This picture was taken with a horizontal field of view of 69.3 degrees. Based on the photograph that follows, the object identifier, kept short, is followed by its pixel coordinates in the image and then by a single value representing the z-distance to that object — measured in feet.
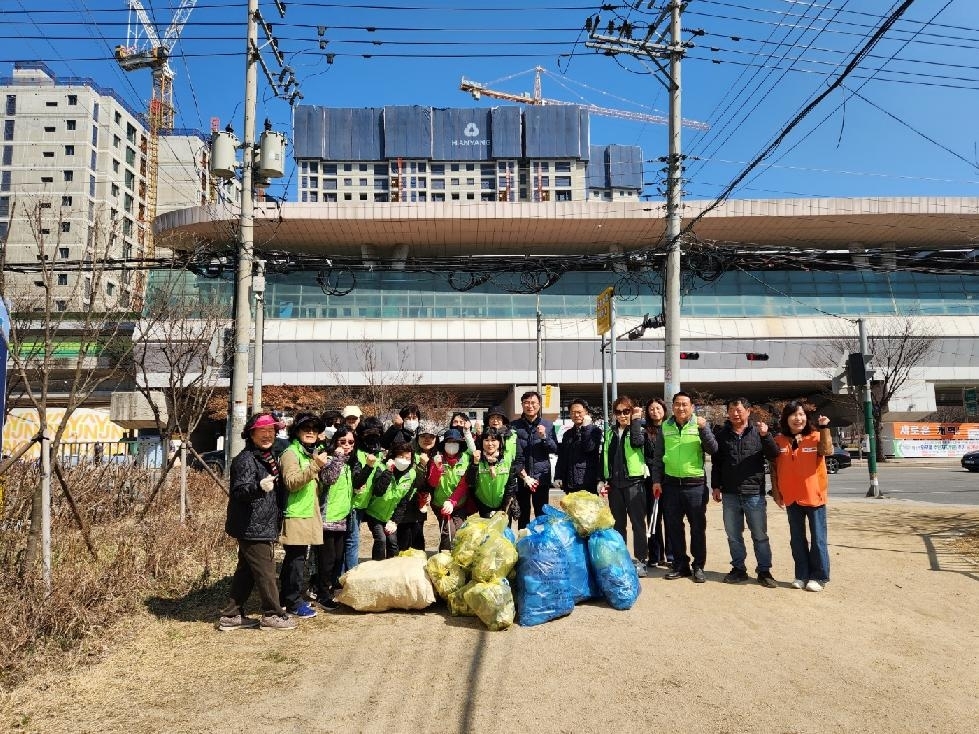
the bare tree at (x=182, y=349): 41.93
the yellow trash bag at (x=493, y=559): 18.20
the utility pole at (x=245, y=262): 39.02
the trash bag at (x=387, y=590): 19.15
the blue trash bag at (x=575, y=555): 19.01
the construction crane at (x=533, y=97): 427.66
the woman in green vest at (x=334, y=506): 20.16
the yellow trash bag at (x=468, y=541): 19.13
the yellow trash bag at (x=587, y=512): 19.70
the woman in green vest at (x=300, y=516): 18.63
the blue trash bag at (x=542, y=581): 17.90
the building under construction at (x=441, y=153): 359.46
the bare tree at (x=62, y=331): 20.84
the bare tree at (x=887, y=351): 125.08
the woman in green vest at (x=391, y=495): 21.52
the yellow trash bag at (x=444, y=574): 19.24
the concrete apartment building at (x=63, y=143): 225.76
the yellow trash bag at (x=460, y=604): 18.60
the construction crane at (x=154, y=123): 261.44
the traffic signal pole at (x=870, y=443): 51.79
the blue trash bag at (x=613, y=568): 19.15
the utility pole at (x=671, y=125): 43.39
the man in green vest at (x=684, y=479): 22.50
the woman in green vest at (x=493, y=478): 22.03
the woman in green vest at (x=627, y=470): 23.67
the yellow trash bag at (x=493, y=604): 17.43
